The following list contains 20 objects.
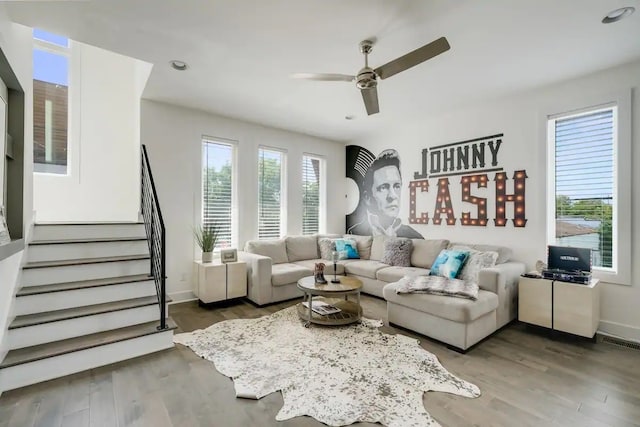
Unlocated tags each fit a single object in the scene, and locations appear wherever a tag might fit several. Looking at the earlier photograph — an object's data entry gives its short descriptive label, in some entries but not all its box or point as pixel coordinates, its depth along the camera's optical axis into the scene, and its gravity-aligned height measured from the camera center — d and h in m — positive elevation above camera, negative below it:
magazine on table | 3.44 -1.18
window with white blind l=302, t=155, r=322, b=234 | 5.83 +0.36
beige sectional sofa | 2.81 -0.89
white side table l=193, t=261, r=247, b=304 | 3.88 -0.97
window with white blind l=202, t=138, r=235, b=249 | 4.59 +0.38
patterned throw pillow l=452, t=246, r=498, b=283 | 3.37 -0.59
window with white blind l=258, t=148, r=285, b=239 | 5.19 +0.34
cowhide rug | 1.92 -1.31
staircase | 2.32 -0.94
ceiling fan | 2.24 +1.25
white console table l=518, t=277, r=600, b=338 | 2.89 -0.95
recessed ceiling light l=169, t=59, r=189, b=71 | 3.07 +1.58
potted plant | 4.20 -0.42
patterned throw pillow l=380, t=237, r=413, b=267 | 4.52 -0.63
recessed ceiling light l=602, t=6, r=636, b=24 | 2.23 +1.61
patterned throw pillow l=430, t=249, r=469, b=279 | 3.46 -0.61
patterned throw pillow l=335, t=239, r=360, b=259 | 5.14 -0.65
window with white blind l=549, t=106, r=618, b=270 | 3.23 +0.40
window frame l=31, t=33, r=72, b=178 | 4.46 +1.82
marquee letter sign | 3.90 +0.52
